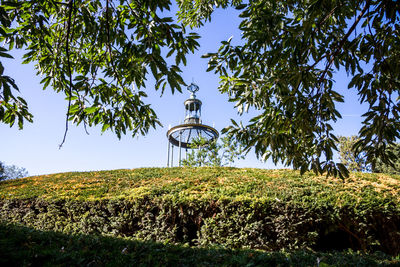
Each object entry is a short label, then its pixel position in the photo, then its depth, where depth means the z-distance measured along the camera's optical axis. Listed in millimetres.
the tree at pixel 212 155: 21312
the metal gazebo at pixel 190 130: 18016
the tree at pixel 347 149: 30156
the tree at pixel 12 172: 33500
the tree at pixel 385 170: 25717
